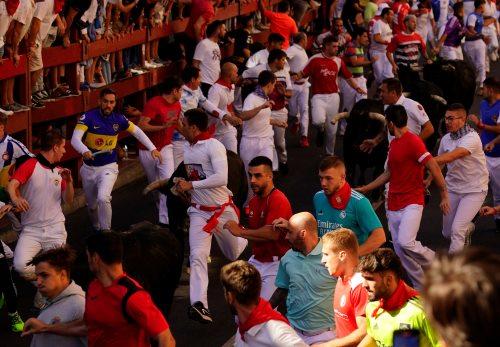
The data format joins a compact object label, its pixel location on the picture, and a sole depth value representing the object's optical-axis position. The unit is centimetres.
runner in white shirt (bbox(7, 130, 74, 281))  1072
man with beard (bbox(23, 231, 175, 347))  650
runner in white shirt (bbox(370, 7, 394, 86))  2331
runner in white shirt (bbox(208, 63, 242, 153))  1584
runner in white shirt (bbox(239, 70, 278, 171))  1529
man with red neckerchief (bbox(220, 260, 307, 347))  618
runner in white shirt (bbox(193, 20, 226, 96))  1928
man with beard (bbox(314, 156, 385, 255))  904
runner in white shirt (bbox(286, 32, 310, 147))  1950
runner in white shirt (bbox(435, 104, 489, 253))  1212
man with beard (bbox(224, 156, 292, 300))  940
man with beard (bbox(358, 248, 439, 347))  607
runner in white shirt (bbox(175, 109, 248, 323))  1074
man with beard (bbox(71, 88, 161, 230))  1329
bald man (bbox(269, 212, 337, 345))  795
